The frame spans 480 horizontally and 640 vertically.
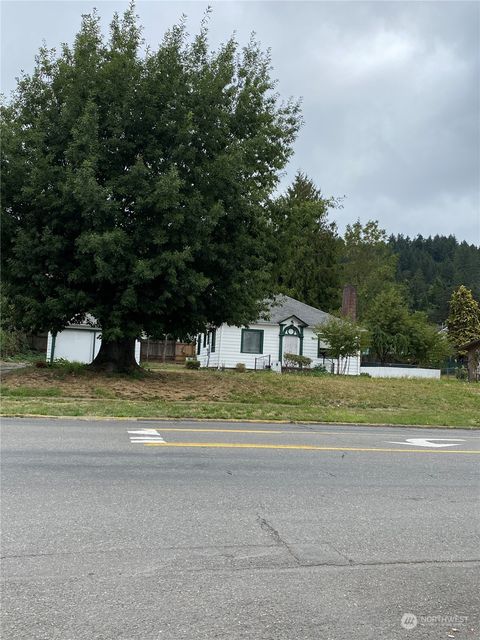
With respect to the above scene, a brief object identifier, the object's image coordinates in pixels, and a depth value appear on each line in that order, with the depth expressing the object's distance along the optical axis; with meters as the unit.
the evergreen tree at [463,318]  72.44
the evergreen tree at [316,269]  60.59
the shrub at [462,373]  43.48
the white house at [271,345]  36.22
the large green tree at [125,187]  17.41
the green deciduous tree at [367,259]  63.22
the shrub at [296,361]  35.67
